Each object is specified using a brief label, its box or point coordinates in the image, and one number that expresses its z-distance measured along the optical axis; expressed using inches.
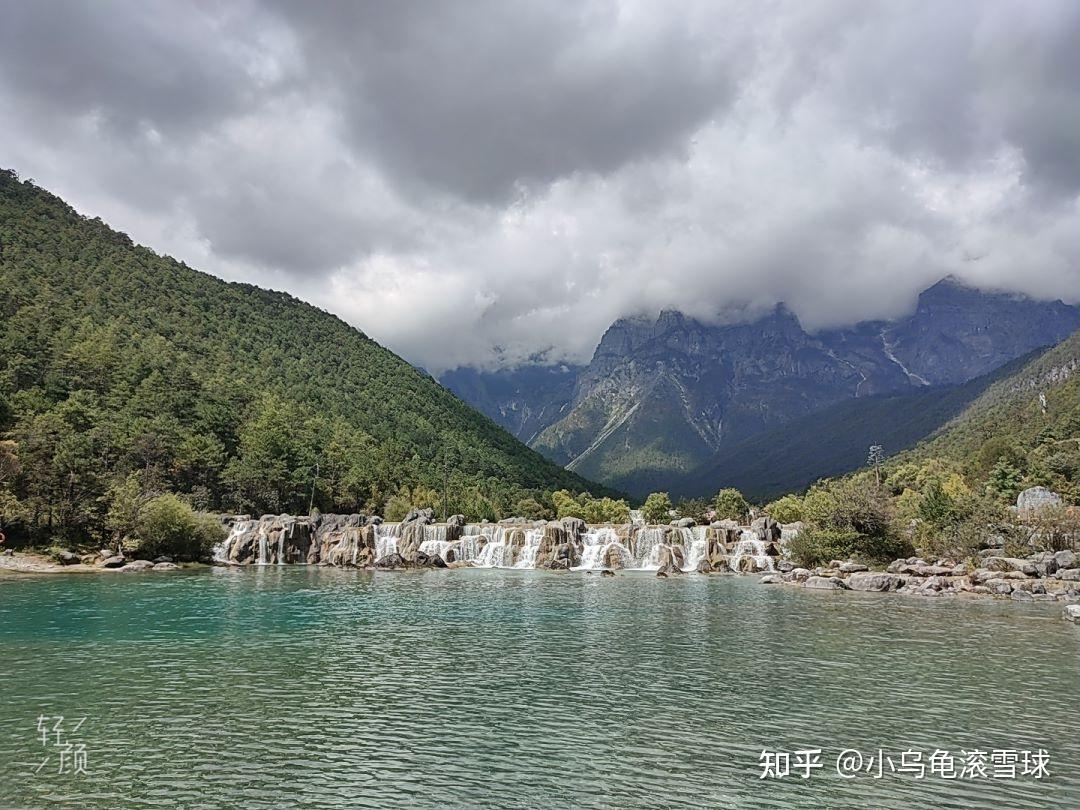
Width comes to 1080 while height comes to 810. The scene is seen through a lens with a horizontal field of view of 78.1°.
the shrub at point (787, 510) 4318.4
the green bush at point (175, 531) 2662.4
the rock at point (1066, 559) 2123.5
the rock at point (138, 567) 2404.5
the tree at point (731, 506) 5140.8
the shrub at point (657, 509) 4972.9
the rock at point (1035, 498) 3063.5
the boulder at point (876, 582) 2003.7
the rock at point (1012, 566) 2069.4
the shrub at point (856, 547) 2588.6
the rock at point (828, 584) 2075.9
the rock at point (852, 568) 2337.6
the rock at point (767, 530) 3097.9
